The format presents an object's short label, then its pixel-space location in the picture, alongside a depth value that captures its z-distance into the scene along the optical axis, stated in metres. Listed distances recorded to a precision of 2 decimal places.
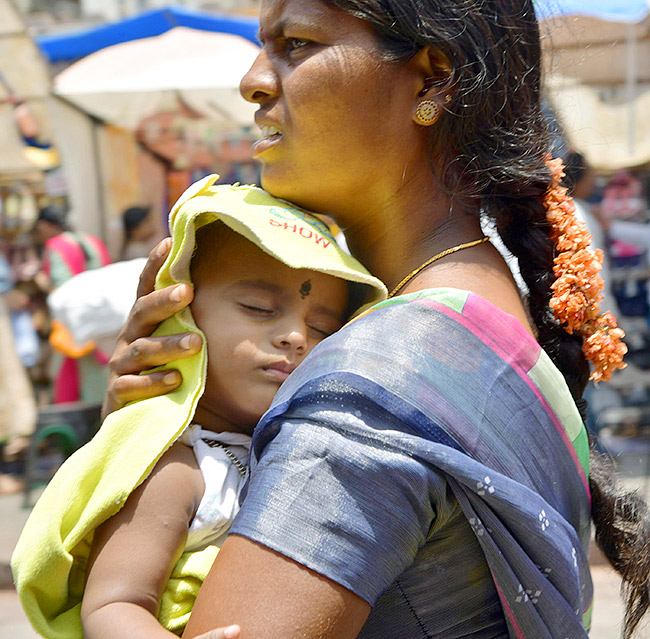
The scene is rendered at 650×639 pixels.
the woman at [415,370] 1.14
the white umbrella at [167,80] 6.75
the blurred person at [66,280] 5.83
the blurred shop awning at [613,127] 7.12
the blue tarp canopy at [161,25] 7.36
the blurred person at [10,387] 6.91
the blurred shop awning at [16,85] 7.59
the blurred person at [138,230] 6.94
